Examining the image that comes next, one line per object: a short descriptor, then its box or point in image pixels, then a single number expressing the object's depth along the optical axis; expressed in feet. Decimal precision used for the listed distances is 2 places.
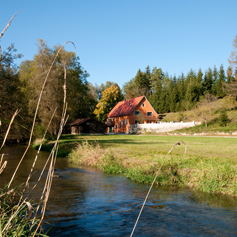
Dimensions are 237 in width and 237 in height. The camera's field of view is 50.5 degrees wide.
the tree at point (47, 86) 110.98
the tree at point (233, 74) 135.62
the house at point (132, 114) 169.37
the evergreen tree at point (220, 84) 169.07
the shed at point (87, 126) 155.94
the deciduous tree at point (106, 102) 207.04
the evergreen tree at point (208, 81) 179.42
